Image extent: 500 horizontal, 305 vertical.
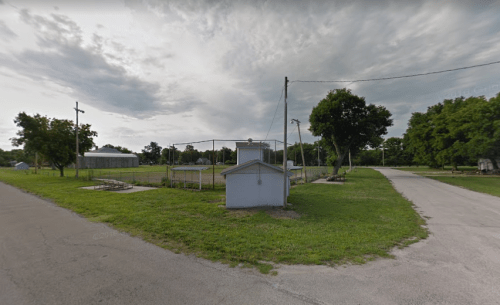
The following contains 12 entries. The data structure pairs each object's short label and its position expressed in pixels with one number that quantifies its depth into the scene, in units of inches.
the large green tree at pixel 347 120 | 1010.1
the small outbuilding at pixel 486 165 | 1267.7
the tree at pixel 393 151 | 2817.4
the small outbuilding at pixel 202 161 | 761.4
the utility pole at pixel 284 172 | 365.7
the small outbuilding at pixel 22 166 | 2131.5
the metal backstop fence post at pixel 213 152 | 581.3
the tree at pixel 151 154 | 3656.5
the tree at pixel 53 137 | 948.0
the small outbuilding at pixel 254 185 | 375.6
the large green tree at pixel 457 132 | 996.4
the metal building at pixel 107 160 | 2058.6
